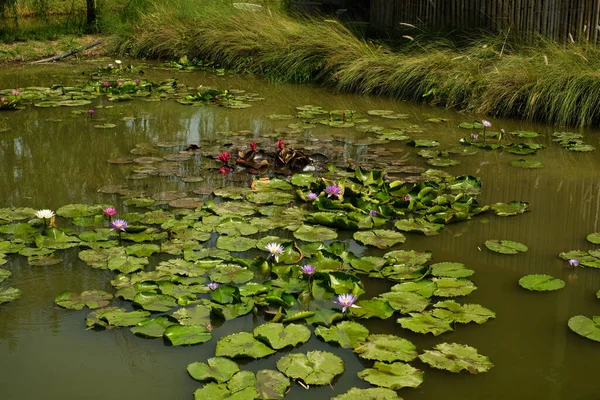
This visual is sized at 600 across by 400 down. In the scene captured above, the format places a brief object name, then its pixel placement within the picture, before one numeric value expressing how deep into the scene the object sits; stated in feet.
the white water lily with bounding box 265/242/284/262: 9.74
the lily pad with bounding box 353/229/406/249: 10.74
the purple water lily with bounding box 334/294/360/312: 8.35
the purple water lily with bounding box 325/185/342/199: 12.50
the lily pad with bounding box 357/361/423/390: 7.14
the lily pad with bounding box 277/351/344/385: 7.22
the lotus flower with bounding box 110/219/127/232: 10.62
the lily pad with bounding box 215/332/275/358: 7.63
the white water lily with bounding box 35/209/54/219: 10.82
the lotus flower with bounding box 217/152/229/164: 14.70
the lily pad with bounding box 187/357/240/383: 7.22
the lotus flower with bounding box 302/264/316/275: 8.99
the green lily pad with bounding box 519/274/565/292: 9.29
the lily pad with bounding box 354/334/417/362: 7.61
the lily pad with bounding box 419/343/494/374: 7.43
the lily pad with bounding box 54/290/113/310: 8.76
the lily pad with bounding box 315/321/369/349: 7.93
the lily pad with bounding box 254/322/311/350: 7.85
